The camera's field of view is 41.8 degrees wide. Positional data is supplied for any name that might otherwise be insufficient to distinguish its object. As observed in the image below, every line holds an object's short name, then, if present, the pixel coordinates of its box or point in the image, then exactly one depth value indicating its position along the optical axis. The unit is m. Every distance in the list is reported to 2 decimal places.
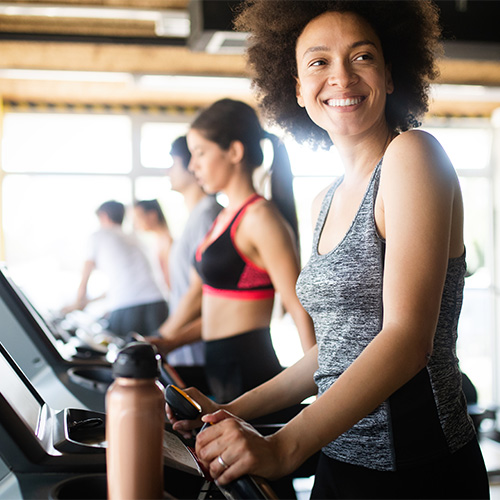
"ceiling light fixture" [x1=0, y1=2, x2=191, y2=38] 4.49
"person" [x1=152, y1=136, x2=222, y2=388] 3.10
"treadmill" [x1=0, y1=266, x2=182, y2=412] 1.72
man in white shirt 4.77
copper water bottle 0.70
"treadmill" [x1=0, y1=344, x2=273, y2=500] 0.87
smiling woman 0.96
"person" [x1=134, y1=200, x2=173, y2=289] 5.40
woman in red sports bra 2.13
